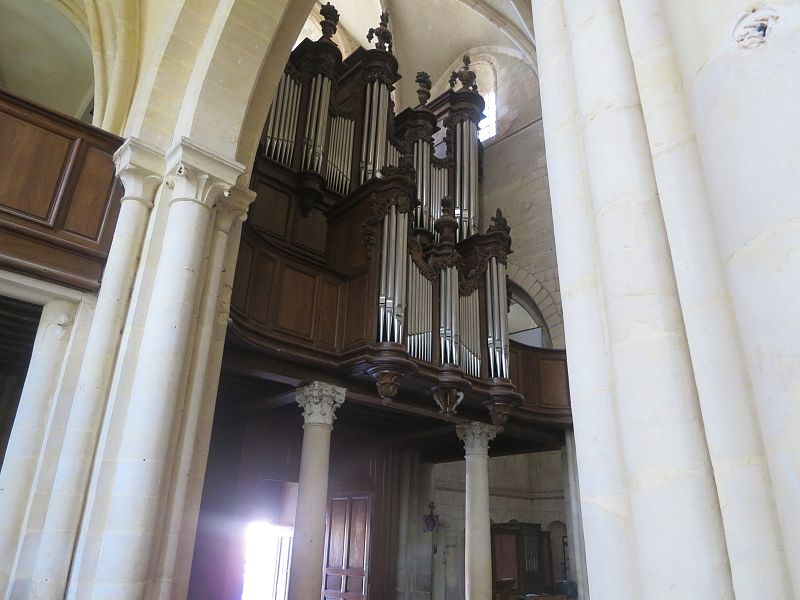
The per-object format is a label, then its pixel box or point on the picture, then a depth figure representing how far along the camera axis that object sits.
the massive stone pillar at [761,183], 0.93
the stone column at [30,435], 3.26
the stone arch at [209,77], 4.25
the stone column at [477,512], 7.37
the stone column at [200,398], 3.41
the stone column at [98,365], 3.20
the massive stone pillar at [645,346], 1.11
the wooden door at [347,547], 8.47
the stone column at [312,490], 5.54
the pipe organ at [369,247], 5.79
